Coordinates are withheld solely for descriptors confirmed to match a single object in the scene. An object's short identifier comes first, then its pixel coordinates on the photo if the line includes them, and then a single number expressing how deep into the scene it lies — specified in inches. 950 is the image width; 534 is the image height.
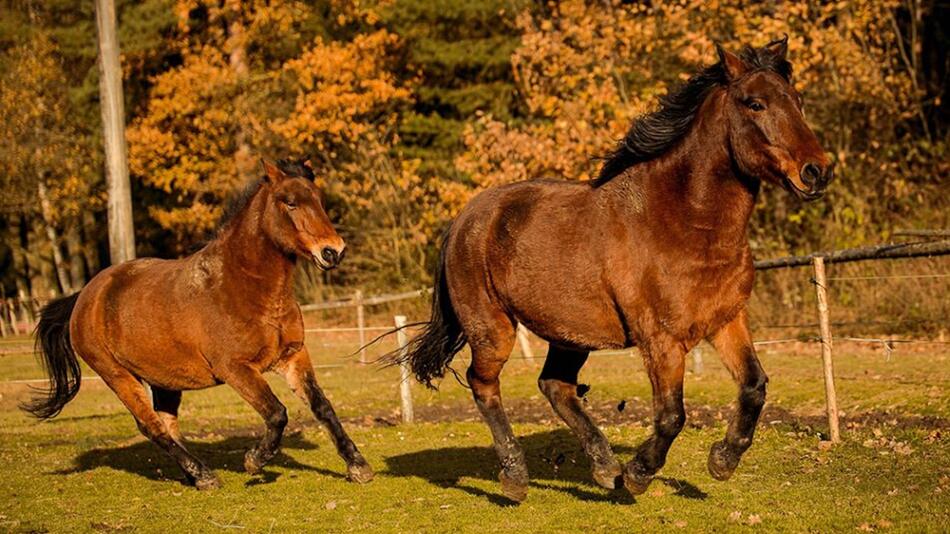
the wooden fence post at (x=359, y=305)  658.6
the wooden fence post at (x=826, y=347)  386.0
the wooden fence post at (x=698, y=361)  636.7
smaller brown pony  359.6
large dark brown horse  263.9
